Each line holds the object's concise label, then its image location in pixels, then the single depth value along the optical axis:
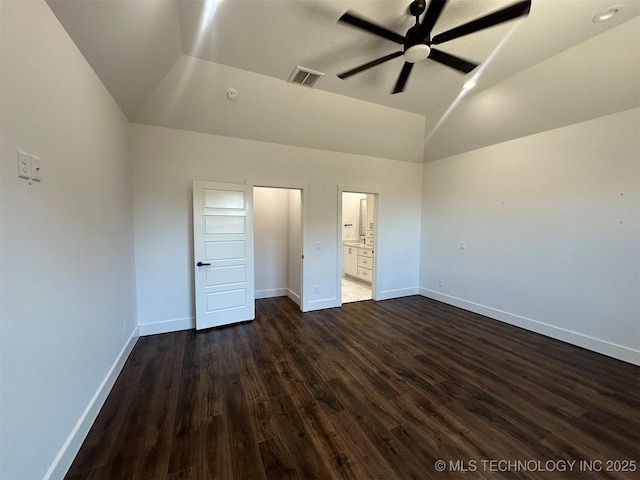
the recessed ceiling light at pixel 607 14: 1.98
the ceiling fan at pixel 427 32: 1.59
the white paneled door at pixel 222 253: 3.41
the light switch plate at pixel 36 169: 1.25
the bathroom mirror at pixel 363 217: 6.96
